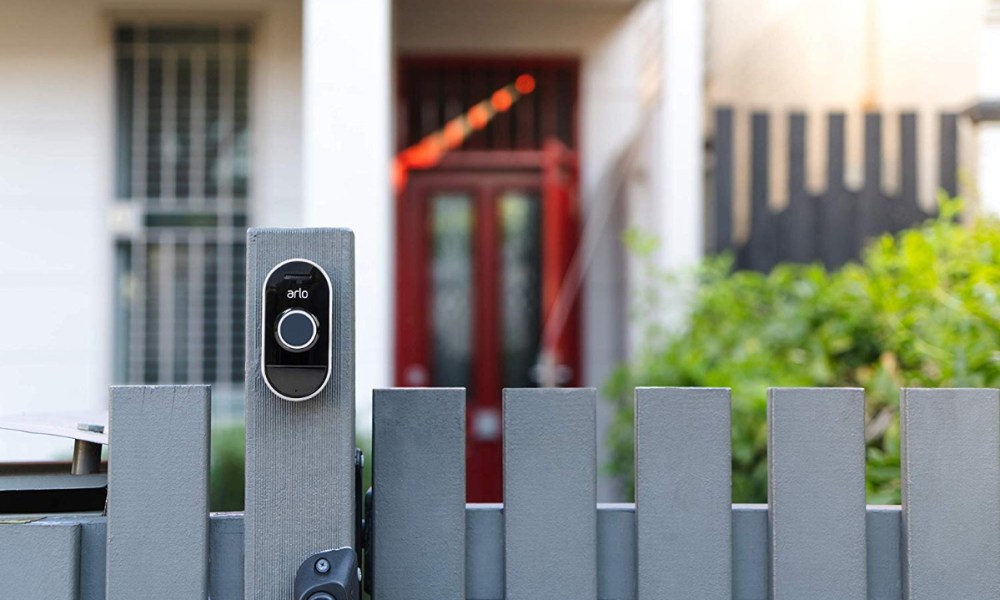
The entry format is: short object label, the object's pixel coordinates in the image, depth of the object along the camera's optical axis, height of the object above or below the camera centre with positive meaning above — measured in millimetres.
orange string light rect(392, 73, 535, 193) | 5695 +1327
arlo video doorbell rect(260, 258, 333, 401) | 1255 +15
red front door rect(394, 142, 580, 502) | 5727 +376
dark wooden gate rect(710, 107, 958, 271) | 4656 +682
